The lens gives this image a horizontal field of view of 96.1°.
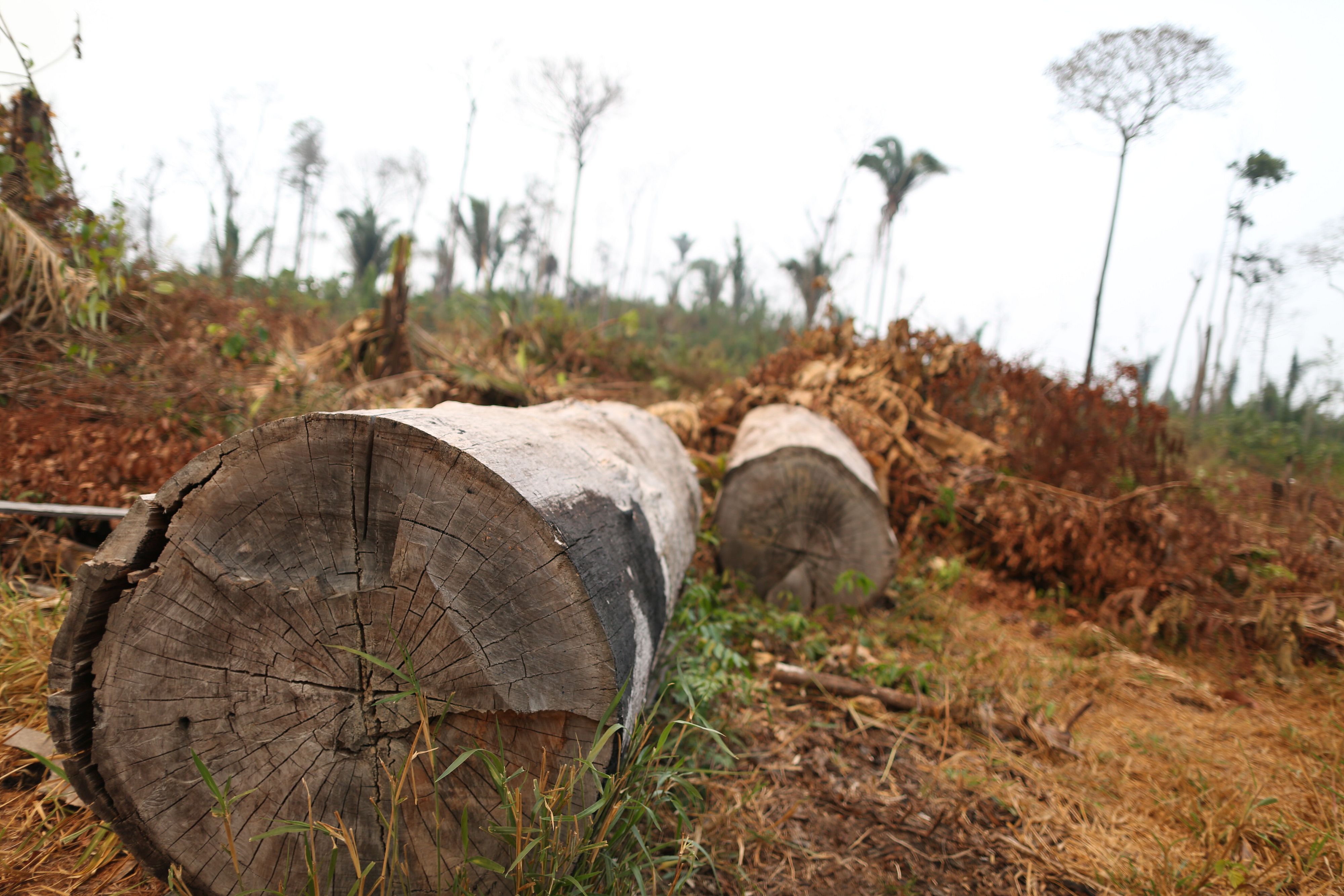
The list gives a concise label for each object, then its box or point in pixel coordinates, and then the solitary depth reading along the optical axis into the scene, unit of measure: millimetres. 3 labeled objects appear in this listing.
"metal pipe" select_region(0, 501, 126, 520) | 2357
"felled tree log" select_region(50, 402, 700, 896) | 1198
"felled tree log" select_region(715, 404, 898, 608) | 3496
